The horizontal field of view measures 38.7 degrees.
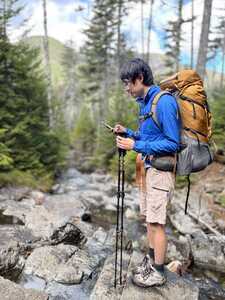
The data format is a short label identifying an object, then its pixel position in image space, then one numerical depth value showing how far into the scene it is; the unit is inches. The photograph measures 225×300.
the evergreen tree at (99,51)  1026.7
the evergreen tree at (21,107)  463.8
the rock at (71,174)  674.4
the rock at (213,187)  388.5
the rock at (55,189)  496.4
